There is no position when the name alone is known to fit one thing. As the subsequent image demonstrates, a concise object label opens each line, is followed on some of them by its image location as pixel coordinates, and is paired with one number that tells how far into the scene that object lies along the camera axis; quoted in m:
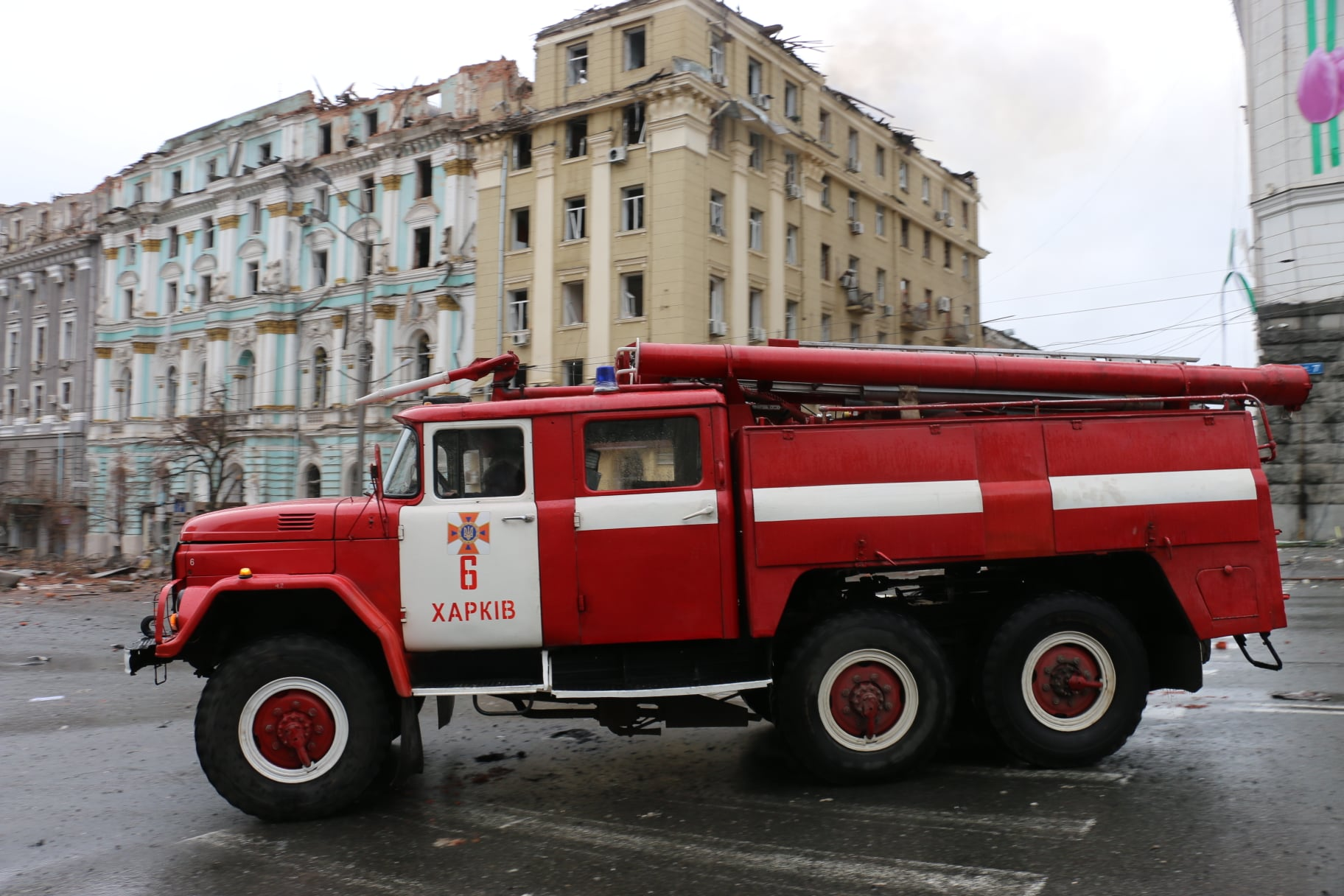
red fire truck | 6.19
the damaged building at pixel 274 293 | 37.44
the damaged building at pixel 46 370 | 49.53
